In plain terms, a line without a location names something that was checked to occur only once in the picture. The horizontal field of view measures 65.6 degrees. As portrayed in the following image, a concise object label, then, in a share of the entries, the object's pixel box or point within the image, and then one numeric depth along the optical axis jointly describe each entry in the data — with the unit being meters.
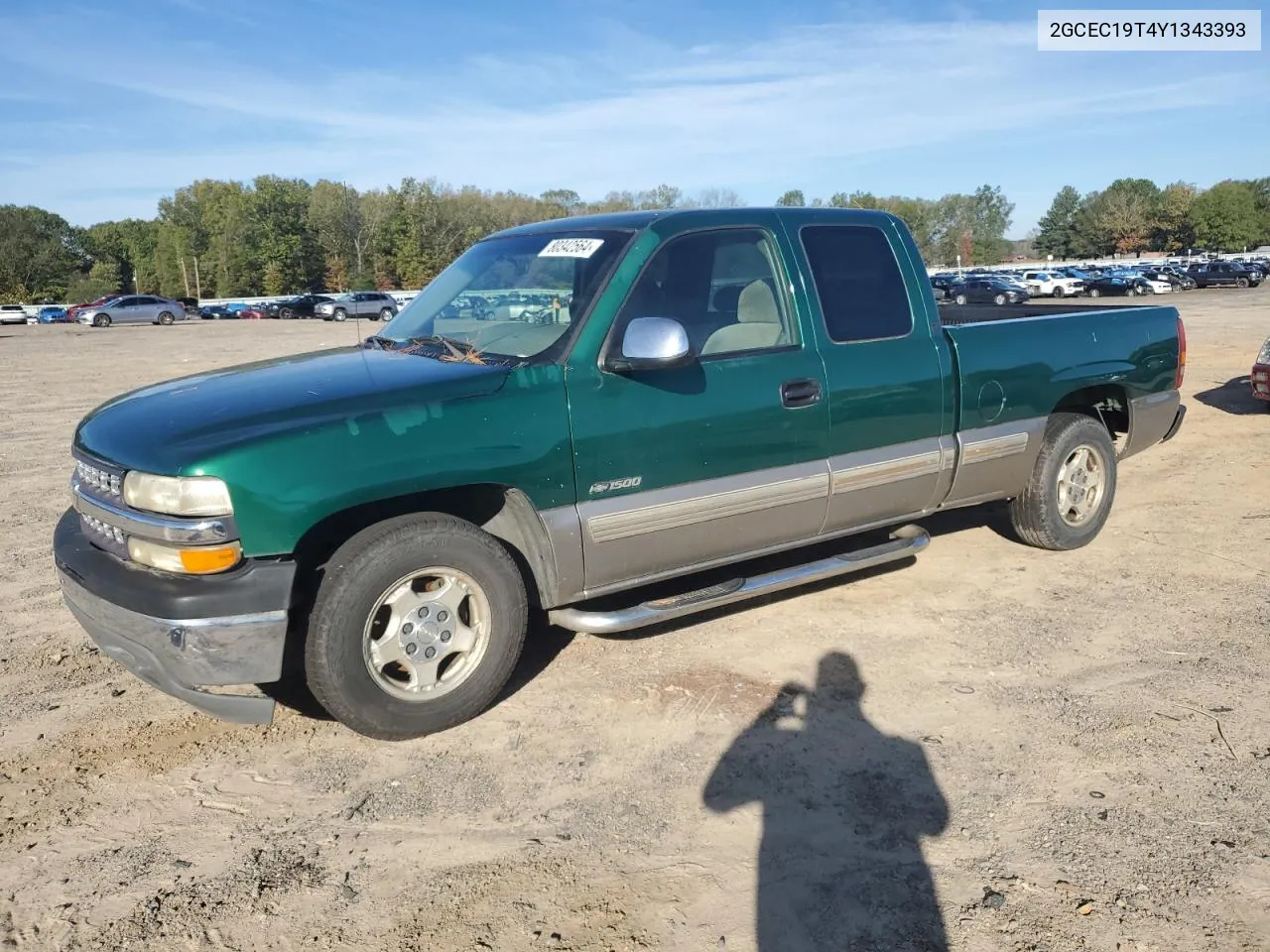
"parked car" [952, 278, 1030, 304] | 43.97
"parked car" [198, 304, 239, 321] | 62.59
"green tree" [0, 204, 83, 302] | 88.44
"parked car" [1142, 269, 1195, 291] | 52.93
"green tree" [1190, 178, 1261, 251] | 107.56
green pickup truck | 3.32
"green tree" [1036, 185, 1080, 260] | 122.81
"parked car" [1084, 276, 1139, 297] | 48.56
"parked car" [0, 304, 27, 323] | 59.23
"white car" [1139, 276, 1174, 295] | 49.34
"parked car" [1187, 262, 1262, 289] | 52.59
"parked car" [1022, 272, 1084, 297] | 49.03
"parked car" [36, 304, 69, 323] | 58.22
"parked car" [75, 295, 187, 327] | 49.06
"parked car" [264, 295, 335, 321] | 59.91
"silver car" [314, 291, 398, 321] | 47.22
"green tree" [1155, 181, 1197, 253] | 107.56
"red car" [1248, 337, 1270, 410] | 9.84
